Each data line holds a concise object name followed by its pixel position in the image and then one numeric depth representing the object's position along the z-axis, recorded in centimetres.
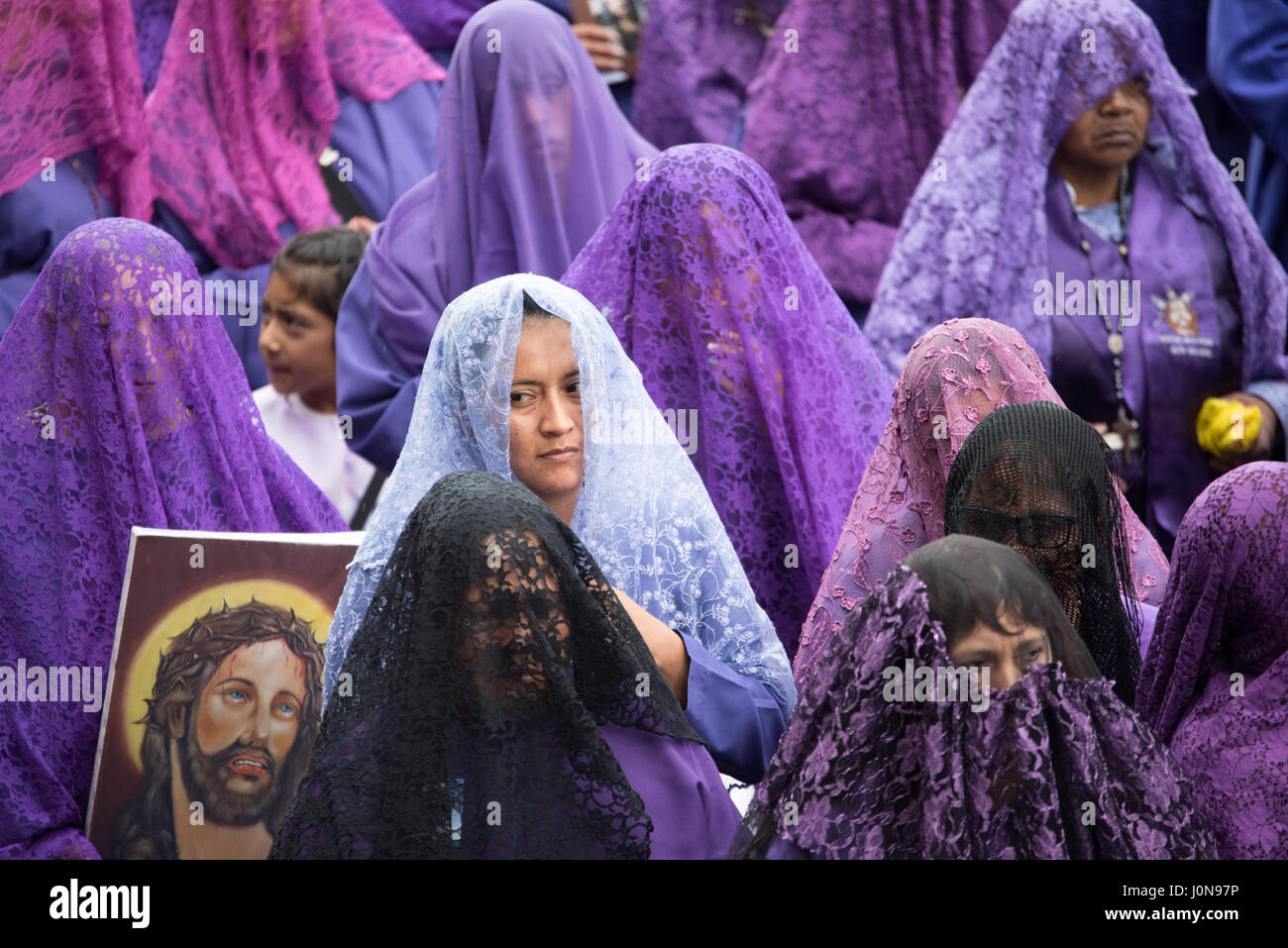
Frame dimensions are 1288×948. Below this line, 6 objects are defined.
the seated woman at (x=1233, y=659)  545
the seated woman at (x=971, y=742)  470
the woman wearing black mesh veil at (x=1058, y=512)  584
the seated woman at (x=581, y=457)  629
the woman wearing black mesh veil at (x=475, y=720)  490
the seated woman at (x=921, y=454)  656
